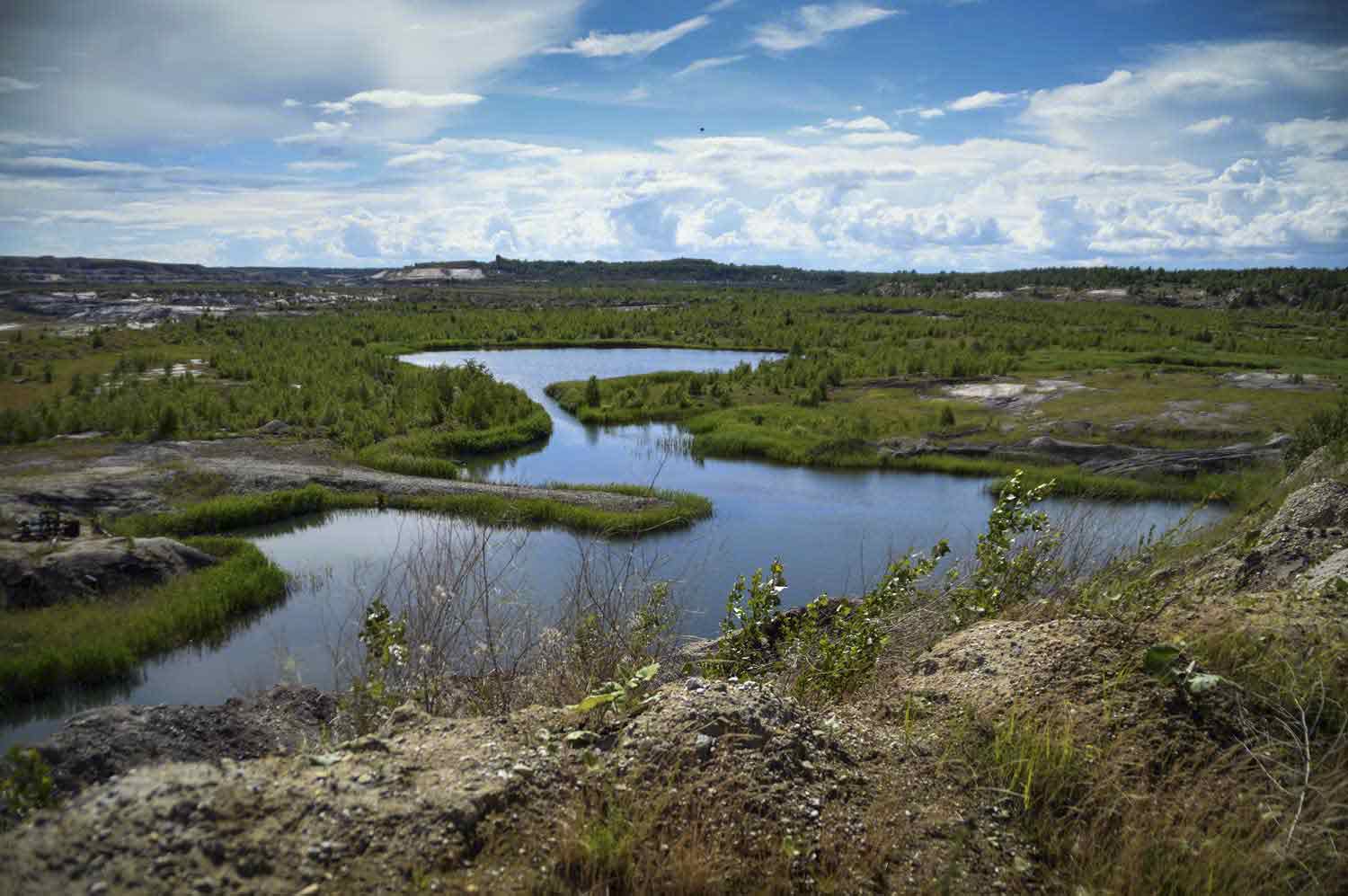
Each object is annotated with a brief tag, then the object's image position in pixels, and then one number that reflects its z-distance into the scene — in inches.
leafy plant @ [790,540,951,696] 242.1
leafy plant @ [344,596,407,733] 230.2
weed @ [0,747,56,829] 177.5
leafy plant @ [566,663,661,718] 182.9
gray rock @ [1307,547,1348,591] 220.3
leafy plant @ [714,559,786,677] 259.1
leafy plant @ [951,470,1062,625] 284.0
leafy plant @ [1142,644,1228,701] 183.3
